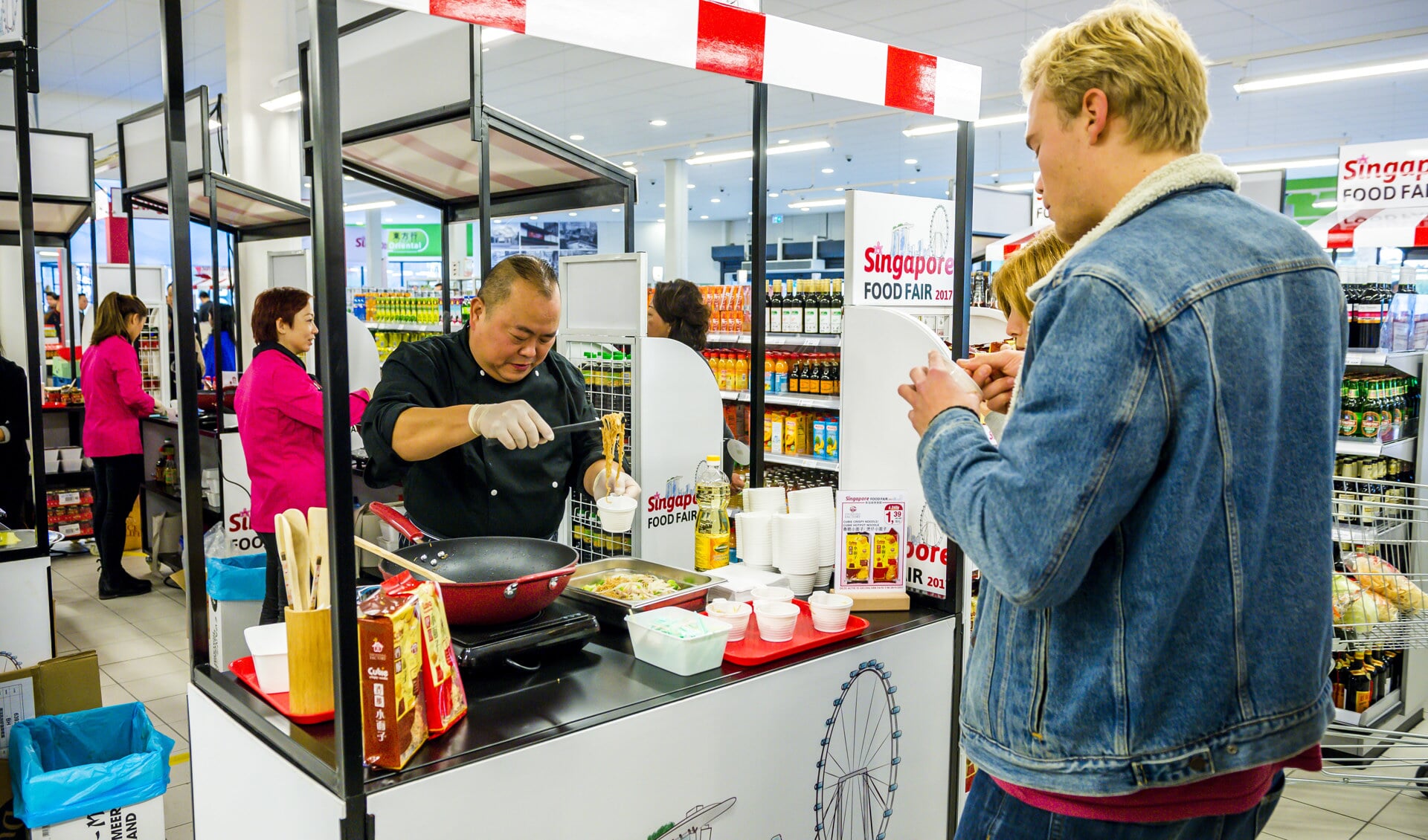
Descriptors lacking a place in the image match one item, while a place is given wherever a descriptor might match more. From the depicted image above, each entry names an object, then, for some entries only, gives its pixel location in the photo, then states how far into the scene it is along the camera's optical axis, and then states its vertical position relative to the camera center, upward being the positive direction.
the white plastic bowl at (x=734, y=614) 2.15 -0.64
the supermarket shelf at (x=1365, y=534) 3.79 -0.84
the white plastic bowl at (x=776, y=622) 2.20 -0.66
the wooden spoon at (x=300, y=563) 1.64 -0.40
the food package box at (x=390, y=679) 1.50 -0.56
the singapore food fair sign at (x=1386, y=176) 7.07 +1.19
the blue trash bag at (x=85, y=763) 2.62 -1.28
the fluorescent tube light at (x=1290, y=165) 14.43 +2.86
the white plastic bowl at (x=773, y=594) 2.31 -0.63
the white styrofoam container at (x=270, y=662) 1.80 -0.63
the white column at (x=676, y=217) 18.61 +2.30
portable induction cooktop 1.89 -0.63
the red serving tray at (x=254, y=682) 1.70 -0.69
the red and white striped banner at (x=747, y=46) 1.74 +0.62
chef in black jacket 2.66 -0.26
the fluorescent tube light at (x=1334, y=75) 8.41 +2.33
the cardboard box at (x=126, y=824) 2.69 -1.40
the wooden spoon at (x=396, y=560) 1.90 -0.47
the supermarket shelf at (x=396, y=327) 8.30 +0.02
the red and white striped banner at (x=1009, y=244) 6.20 +0.60
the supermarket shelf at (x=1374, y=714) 4.19 -1.67
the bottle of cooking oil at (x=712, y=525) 2.85 -0.58
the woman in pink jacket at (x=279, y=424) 4.35 -0.44
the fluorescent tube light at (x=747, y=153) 13.41 +2.67
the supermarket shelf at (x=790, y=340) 6.04 -0.05
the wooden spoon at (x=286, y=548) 1.63 -0.37
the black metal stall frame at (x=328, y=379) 1.42 -0.08
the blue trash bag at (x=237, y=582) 4.34 -1.15
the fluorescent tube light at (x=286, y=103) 8.19 +1.98
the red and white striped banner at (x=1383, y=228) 6.86 +0.80
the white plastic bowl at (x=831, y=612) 2.27 -0.66
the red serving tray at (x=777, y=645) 2.10 -0.71
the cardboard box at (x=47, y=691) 3.23 -1.26
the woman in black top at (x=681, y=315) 4.85 +0.08
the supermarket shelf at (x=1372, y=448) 4.68 -0.56
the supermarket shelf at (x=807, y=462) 6.03 -0.84
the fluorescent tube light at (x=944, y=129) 11.60 +2.66
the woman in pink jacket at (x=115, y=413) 6.33 -0.57
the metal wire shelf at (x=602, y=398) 4.04 -0.29
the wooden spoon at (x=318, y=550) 1.62 -0.38
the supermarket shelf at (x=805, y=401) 5.96 -0.43
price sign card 2.55 -0.56
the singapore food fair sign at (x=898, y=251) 2.86 +0.25
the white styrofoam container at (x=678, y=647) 2.00 -0.67
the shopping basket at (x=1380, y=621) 3.28 -0.99
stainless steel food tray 2.27 -0.64
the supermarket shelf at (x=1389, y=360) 4.65 -0.12
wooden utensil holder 1.62 -0.58
